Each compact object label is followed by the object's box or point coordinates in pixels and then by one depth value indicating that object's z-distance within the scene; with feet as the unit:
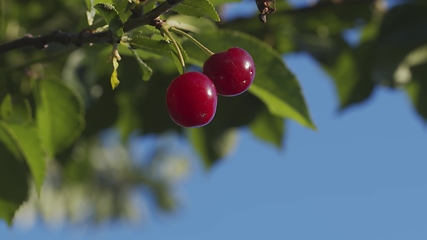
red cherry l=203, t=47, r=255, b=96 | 2.57
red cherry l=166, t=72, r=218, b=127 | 2.55
